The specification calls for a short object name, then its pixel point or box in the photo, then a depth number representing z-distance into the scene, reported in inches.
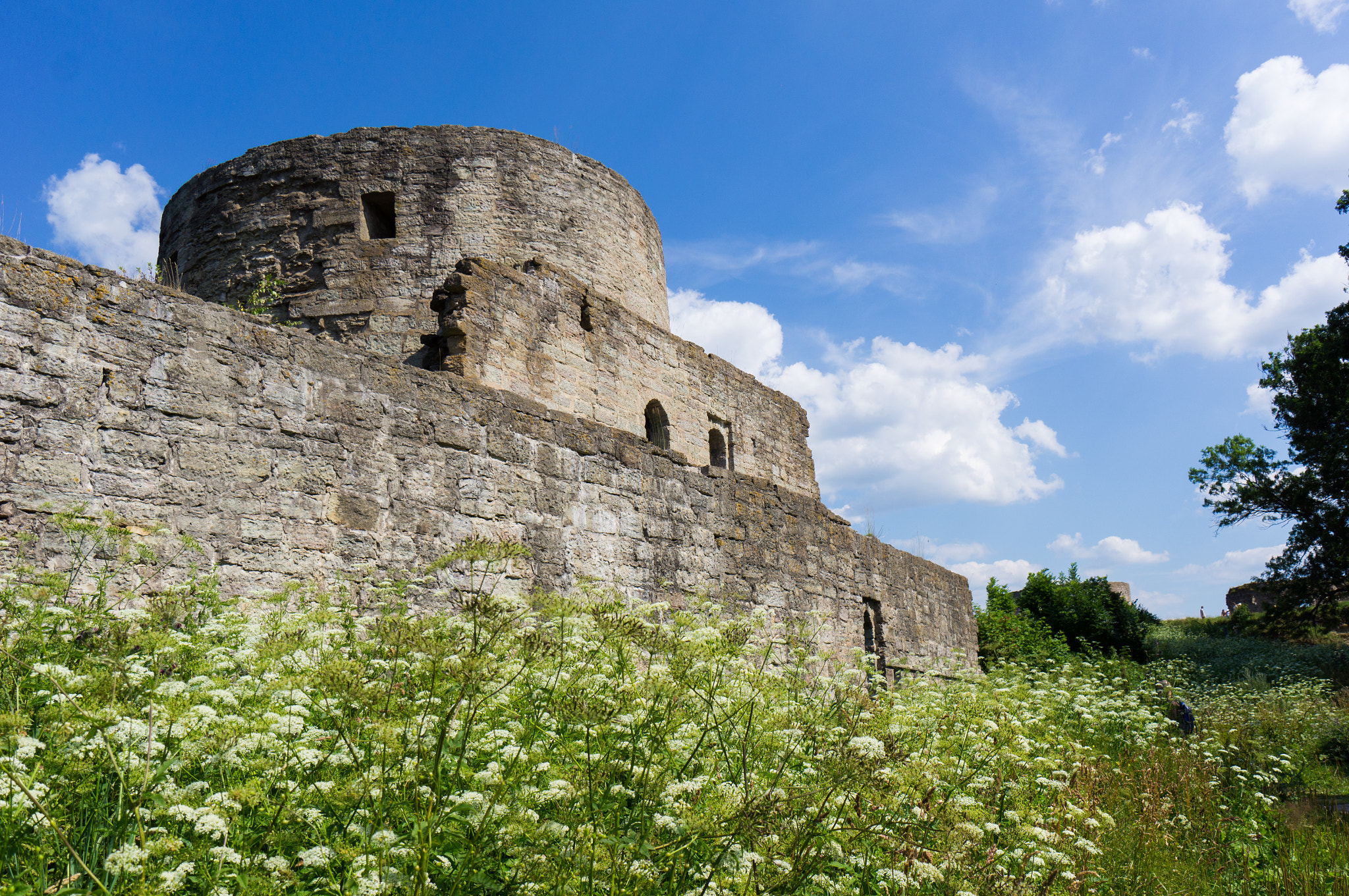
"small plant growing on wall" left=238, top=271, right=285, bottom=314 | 408.5
